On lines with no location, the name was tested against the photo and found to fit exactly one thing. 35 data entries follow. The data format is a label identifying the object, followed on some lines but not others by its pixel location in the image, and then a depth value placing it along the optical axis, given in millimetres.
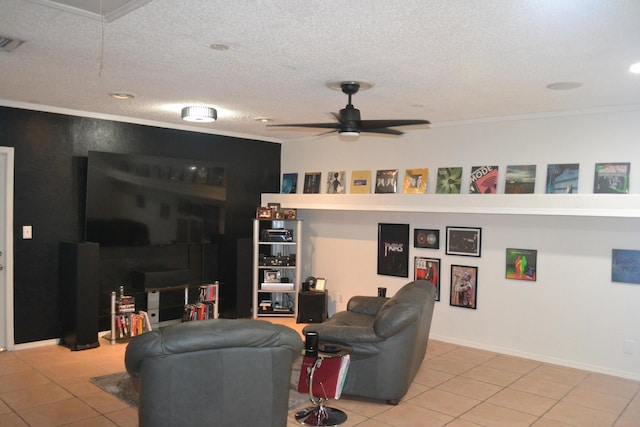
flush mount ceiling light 5730
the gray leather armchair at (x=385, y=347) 4301
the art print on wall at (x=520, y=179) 5801
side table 4016
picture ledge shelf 5043
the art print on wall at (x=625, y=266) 5180
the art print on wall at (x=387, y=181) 6918
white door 5656
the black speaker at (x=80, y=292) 5758
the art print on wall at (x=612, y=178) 5195
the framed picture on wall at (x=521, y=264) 5839
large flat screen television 6102
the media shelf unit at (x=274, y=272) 7535
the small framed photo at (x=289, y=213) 7629
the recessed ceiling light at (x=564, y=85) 4307
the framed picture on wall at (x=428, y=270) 6586
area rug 4477
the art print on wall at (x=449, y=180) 6355
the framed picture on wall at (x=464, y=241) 6254
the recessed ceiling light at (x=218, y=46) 3434
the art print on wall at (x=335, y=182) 7523
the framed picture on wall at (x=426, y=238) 6594
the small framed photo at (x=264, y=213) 7566
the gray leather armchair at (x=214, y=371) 3020
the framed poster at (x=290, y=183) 8117
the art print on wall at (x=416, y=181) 6641
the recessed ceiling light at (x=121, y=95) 5121
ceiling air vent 3457
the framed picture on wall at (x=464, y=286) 6285
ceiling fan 4273
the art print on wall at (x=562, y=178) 5516
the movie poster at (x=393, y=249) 6875
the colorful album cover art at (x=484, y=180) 6066
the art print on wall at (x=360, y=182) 7203
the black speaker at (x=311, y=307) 7312
